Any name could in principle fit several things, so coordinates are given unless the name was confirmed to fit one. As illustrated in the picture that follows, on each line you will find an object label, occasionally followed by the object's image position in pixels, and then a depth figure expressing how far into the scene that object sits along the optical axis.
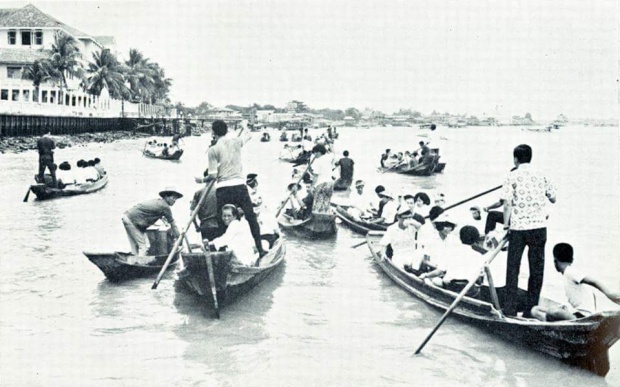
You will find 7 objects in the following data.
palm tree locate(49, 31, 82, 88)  47.53
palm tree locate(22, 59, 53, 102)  45.69
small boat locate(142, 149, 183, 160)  34.38
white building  43.62
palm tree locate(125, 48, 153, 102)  66.25
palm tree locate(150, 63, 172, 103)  76.56
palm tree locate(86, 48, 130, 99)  55.38
